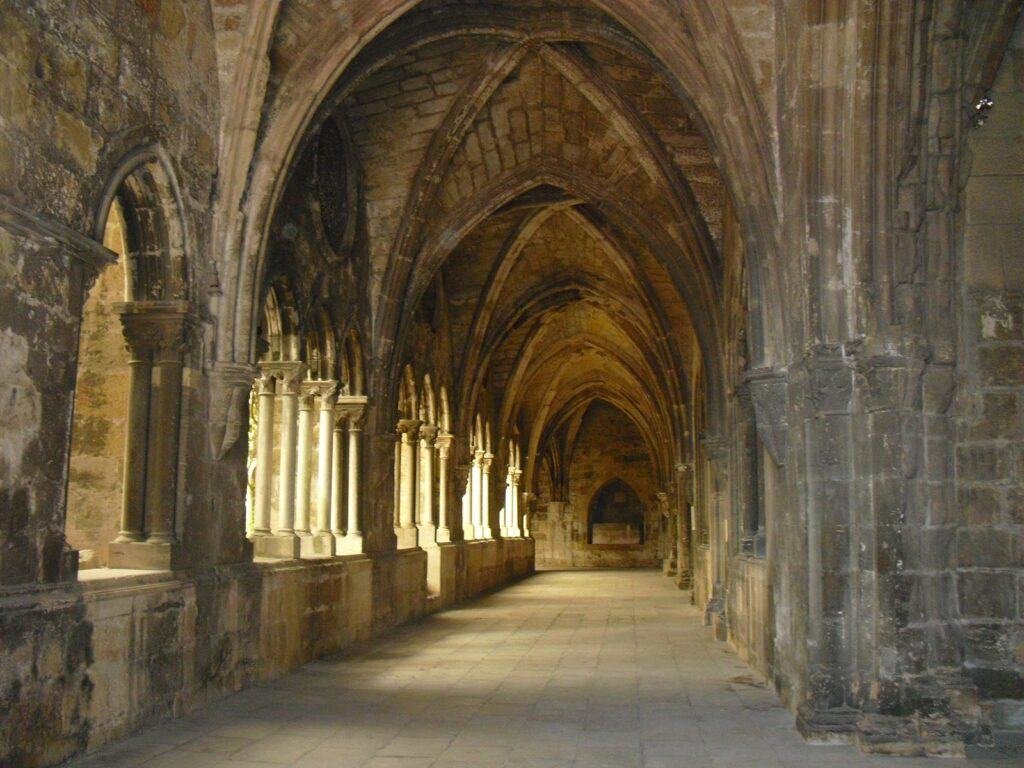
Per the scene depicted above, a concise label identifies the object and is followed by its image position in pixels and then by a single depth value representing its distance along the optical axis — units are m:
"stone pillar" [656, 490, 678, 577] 23.20
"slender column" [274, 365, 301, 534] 9.13
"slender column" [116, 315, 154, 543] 6.46
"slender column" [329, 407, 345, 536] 10.52
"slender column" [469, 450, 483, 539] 18.75
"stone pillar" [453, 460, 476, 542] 16.39
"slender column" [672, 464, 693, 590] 17.30
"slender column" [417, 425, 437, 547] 14.89
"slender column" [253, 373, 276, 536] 8.76
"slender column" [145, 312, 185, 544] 6.51
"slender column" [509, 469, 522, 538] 23.84
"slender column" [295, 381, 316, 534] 9.58
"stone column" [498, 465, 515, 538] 22.91
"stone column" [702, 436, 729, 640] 10.98
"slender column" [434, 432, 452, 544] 15.55
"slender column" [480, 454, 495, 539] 19.38
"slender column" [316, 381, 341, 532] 10.04
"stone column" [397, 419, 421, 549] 13.85
